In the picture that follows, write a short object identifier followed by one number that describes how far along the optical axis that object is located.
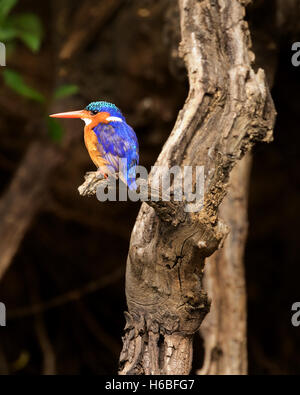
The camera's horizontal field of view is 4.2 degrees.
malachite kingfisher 3.73
